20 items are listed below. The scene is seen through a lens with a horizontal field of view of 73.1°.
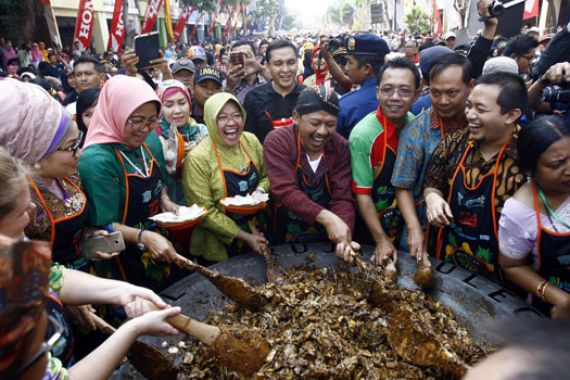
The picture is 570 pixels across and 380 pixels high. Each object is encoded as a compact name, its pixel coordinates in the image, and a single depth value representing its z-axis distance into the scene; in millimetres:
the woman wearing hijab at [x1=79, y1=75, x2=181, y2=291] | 2219
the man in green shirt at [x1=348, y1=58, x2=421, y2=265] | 2578
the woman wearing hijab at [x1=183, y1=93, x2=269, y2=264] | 2658
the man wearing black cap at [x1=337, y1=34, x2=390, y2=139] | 3342
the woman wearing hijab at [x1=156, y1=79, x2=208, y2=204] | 3020
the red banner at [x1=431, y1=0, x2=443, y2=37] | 17983
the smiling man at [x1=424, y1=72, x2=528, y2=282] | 2072
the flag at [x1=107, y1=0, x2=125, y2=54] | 9953
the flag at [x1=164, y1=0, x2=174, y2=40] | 16156
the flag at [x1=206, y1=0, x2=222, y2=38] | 27156
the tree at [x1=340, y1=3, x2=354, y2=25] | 73062
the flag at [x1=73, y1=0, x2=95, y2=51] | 10078
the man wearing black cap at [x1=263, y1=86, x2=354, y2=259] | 2535
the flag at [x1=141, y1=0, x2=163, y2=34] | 12108
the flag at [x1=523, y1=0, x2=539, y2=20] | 11825
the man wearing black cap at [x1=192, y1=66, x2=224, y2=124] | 3906
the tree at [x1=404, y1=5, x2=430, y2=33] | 26406
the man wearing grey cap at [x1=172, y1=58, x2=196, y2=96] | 4746
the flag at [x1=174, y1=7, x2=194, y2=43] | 18380
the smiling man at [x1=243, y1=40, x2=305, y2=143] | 3719
